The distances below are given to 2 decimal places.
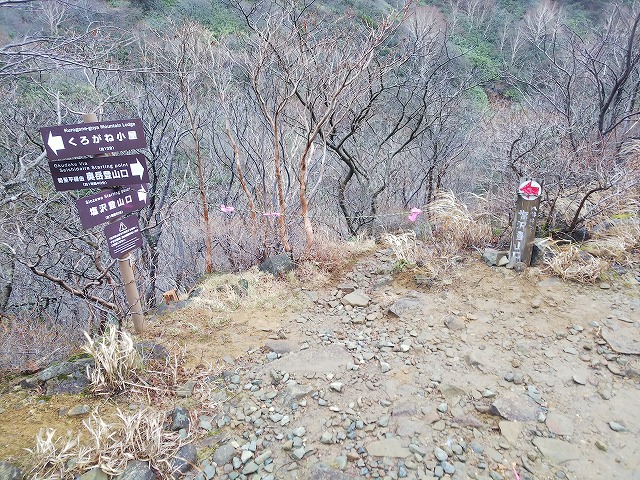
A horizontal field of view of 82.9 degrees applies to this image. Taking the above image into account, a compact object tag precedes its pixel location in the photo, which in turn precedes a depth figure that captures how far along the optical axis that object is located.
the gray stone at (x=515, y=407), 2.63
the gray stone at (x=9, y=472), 2.18
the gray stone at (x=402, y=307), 4.04
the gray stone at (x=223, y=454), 2.45
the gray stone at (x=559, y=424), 2.52
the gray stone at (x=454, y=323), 3.72
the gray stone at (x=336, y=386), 2.97
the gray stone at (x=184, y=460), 2.35
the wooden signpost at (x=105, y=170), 2.91
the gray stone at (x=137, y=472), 2.21
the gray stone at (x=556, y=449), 2.34
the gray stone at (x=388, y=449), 2.42
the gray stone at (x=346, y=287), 4.73
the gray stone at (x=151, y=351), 3.31
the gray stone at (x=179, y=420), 2.64
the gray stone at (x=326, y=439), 2.53
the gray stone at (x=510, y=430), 2.47
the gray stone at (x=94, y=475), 2.20
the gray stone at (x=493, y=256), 4.71
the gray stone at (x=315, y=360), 3.29
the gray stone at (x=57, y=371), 3.02
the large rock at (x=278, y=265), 5.12
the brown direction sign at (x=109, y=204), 2.94
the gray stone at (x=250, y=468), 2.36
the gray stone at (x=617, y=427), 2.51
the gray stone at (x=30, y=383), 3.01
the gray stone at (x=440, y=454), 2.36
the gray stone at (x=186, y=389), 3.00
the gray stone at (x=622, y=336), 3.22
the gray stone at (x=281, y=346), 3.61
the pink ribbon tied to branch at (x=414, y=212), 5.42
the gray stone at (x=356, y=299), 4.40
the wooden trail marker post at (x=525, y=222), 4.31
